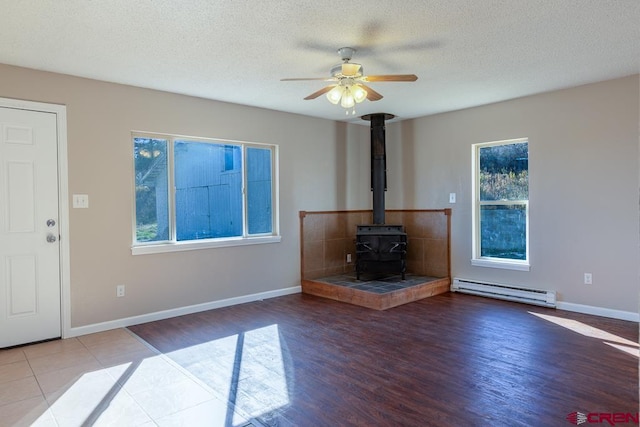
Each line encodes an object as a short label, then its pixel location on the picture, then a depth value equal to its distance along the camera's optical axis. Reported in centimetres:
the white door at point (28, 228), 331
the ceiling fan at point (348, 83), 296
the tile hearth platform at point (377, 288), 448
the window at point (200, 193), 413
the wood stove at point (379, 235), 509
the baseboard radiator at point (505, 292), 439
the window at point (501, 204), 470
